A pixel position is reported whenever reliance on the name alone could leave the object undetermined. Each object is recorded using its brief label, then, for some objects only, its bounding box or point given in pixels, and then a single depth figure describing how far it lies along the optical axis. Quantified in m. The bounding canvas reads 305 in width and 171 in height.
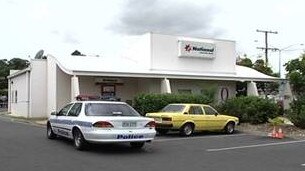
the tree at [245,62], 37.58
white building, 19.84
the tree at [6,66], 48.73
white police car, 8.39
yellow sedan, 12.36
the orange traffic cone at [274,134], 12.14
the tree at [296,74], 20.49
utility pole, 41.48
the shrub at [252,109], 15.12
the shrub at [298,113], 13.45
